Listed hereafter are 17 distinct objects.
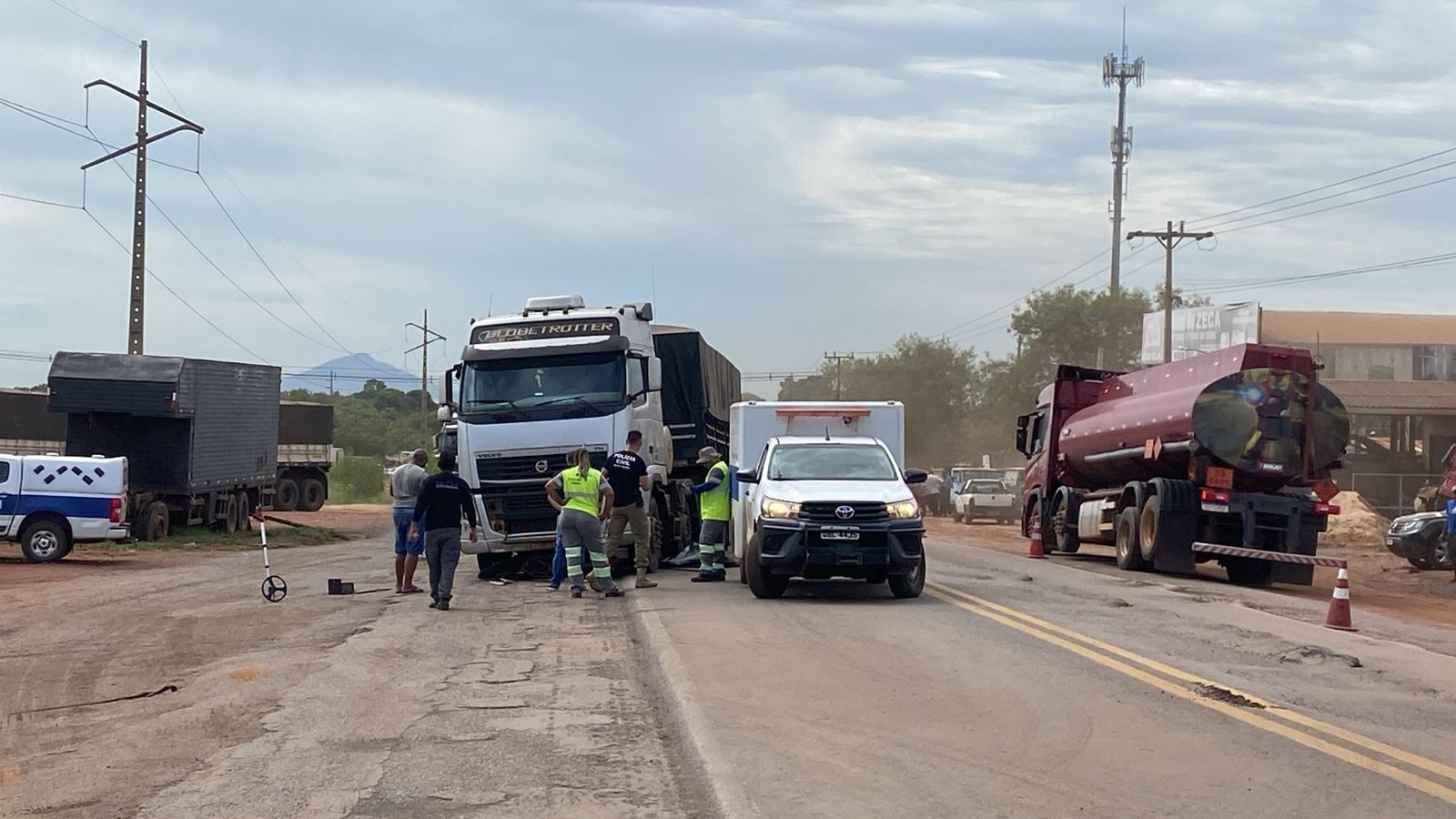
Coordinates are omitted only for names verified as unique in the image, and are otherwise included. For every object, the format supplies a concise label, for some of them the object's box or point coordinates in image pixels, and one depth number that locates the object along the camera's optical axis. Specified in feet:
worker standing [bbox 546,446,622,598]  55.62
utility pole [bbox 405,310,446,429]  255.23
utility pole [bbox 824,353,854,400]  349.41
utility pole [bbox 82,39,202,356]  105.91
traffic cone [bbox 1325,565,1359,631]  48.44
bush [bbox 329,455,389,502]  215.31
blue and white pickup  80.84
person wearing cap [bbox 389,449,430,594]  63.16
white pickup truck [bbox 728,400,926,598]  51.65
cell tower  263.70
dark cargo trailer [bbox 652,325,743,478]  80.59
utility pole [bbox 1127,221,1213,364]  167.22
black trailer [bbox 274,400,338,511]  156.97
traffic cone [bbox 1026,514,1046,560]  92.79
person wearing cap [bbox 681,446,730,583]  63.62
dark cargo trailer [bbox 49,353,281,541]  95.61
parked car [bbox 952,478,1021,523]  159.43
